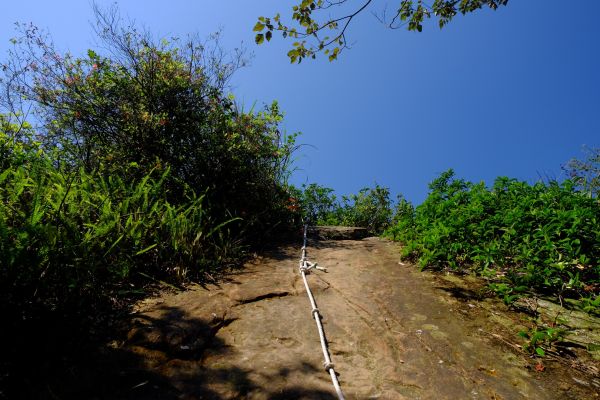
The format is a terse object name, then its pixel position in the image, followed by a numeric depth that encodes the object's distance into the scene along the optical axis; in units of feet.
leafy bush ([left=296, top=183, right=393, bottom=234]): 26.32
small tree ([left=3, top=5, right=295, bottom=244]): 16.69
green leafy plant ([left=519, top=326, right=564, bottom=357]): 7.54
